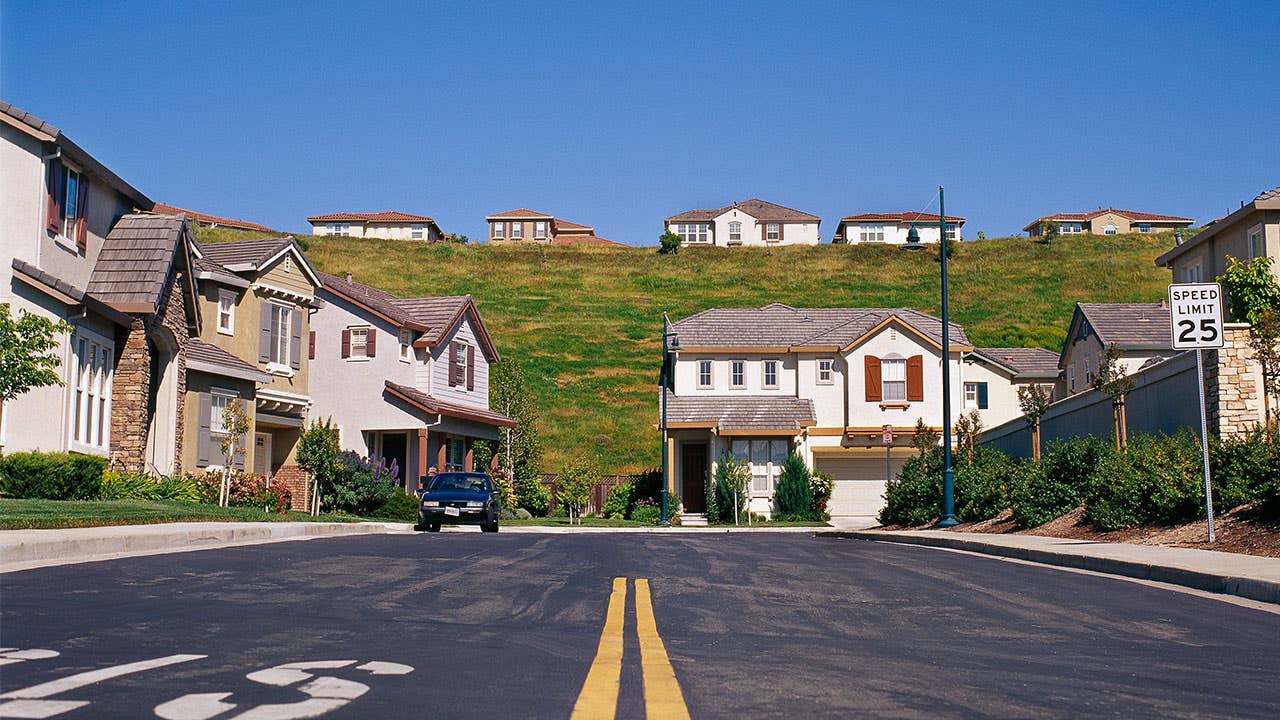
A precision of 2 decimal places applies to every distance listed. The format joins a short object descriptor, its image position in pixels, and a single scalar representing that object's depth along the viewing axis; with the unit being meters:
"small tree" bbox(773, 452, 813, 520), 47.25
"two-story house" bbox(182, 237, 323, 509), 31.72
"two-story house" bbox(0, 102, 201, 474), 23.94
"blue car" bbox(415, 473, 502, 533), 31.19
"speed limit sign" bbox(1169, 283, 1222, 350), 16.25
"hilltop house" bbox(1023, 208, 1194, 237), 131.12
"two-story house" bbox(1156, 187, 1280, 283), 34.03
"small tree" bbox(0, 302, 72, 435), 19.86
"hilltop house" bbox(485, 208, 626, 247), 130.62
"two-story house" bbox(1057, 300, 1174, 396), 46.69
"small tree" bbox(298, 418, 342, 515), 34.31
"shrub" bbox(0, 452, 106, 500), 22.50
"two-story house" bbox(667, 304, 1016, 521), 50.47
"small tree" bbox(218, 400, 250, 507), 28.73
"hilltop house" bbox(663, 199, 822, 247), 112.44
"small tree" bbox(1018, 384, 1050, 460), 28.05
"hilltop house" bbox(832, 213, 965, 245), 117.75
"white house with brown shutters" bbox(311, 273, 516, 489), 41.47
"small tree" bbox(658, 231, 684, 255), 104.44
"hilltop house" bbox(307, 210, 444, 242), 126.12
